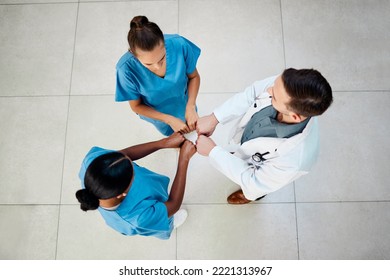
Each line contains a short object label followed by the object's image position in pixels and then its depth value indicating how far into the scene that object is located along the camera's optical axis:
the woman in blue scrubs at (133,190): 1.20
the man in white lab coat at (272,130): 1.18
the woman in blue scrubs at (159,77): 1.30
